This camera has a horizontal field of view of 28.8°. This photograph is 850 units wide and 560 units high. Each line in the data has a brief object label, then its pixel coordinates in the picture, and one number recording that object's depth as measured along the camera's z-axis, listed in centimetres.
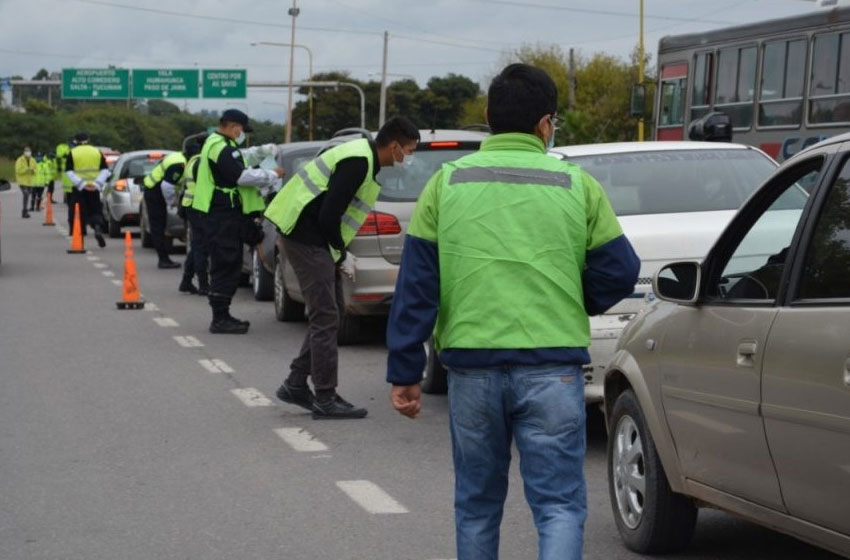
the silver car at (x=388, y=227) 1260
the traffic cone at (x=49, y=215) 3759
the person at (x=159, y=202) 2250
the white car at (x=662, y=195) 856
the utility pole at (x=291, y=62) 7781
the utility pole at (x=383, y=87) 6712
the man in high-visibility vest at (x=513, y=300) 469
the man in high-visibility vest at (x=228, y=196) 1401
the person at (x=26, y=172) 4131
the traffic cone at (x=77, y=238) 2658
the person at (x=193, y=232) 1662
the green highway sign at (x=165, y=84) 7538
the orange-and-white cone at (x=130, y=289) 1723
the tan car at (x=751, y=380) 491
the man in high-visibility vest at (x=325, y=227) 955
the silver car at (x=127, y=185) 3005
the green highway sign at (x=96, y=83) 7625
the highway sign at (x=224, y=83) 7544
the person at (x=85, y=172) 2661
